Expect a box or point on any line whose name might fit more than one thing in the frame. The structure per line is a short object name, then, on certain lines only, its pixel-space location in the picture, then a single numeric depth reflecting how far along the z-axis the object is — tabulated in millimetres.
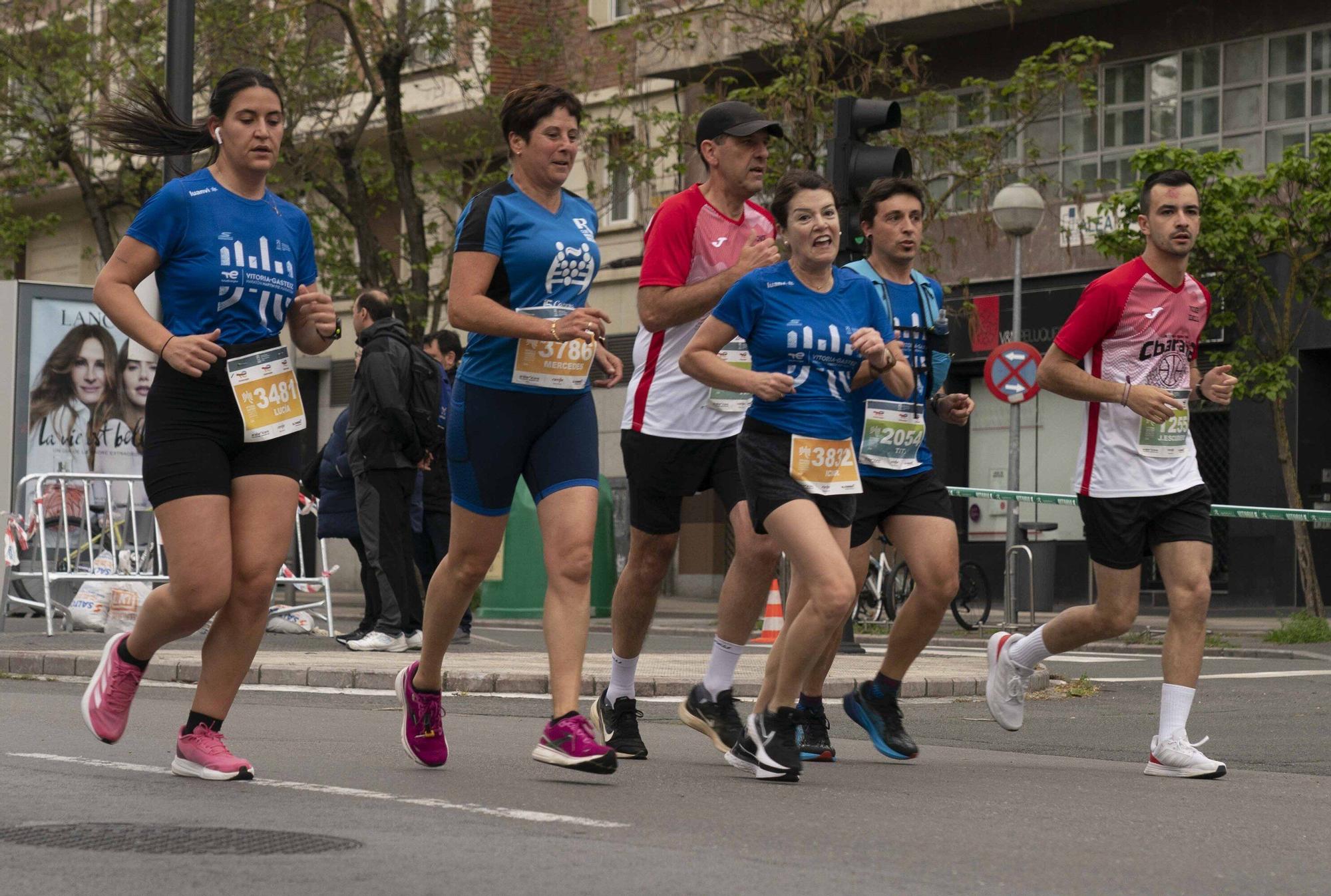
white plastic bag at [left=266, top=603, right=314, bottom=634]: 16922
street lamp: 22234
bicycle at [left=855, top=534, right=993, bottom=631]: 23109
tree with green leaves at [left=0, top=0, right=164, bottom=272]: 31578
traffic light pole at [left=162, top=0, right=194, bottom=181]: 14391
